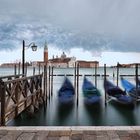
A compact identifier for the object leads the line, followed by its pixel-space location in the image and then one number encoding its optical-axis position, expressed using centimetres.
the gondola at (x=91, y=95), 990
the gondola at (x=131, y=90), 982
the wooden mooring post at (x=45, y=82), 1048
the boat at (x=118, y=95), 884
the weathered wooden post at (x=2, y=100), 408
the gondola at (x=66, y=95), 1044
